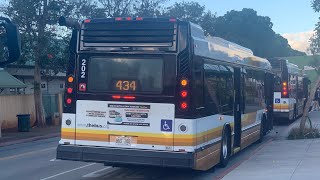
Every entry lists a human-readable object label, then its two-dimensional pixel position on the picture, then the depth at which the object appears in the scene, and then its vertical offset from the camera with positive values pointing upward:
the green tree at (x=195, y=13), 46.81 +7.86
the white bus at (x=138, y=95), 10.46 +0.13
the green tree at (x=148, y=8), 36.31 +6.37
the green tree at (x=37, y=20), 26.73 +4.15
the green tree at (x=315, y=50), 19.56 +2.56
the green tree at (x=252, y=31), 63.03 +8.71
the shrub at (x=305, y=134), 19.22 -1.16
